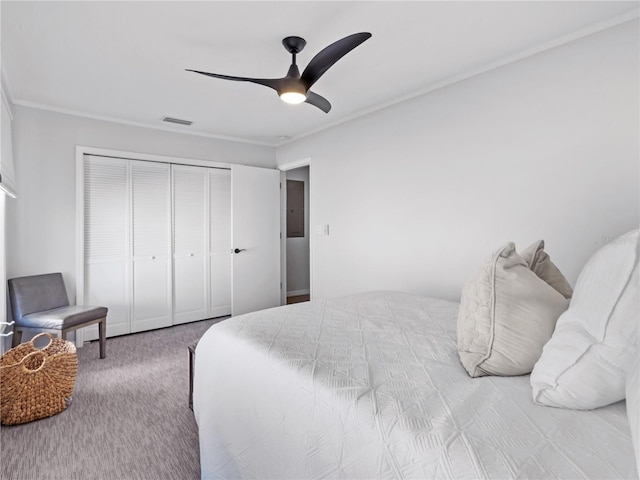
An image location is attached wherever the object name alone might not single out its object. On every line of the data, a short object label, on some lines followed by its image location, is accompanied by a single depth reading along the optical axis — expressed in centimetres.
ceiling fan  175
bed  86
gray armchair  295
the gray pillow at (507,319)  122
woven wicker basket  216
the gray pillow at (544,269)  158
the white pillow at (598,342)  94
